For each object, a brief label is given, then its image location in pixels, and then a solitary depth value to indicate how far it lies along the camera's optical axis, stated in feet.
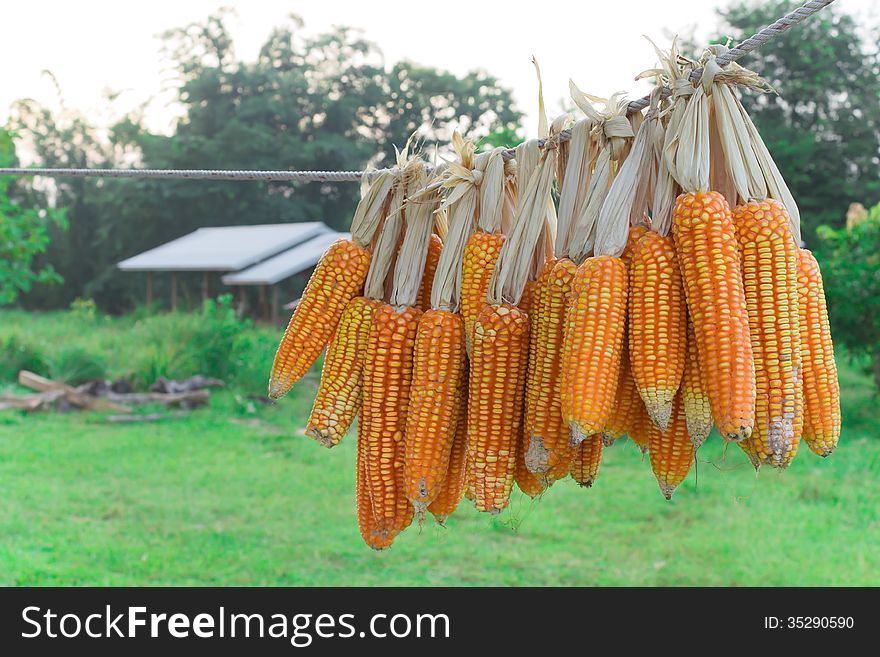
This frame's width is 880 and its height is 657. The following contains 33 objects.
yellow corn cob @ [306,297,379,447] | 5.60
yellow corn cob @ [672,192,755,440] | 3.94
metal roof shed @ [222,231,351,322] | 48.96
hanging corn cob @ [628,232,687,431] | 4.20
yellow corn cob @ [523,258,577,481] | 4.71
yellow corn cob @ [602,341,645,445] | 4.72
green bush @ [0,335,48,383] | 38.65
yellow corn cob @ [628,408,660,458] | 4.78
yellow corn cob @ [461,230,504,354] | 5.32
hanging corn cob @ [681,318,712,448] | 4.25
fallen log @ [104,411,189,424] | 31.86
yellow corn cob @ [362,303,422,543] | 5.47
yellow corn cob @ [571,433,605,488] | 5.16
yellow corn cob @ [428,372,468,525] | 5.61
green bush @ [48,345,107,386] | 36.94
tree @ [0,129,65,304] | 35.58
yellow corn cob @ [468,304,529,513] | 5.03
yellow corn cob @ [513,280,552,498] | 5.22
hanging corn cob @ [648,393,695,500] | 4.62
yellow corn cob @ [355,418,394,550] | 5.66
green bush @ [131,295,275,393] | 36.86
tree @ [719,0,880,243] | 56.95
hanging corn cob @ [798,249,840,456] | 4.24
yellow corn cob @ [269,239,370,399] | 5.76
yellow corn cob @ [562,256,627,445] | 4.27
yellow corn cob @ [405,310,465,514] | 5.20
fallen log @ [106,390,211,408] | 34.09
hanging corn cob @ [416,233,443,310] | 5.82
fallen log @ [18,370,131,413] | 33.53
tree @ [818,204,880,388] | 28.55
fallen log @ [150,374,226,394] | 35.70
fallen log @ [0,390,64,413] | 32.60
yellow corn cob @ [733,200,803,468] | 4.04
